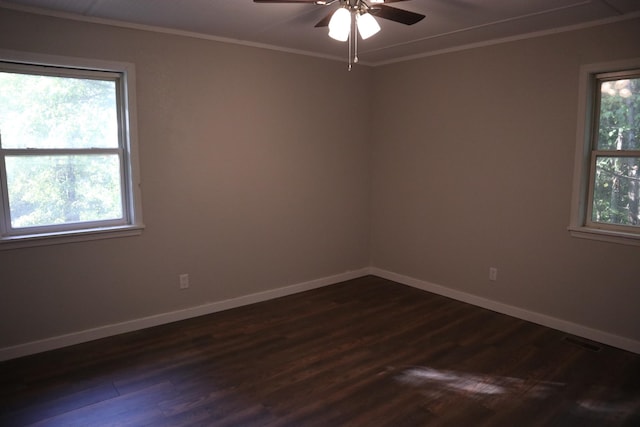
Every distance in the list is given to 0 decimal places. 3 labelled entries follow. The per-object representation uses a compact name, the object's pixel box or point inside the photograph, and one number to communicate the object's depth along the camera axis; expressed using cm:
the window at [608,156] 326
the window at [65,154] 310
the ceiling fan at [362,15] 240
